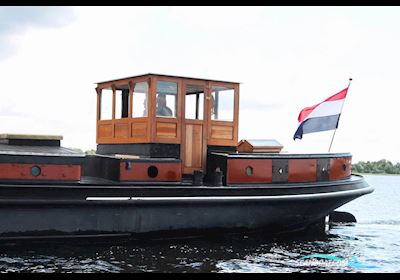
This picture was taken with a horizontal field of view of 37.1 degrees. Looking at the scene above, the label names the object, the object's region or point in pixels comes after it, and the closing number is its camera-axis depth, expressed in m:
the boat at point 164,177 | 10.56
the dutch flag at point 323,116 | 14.26
